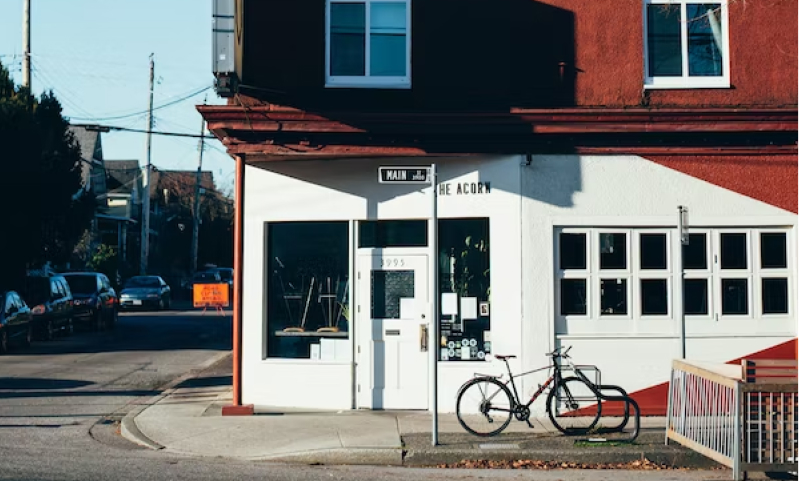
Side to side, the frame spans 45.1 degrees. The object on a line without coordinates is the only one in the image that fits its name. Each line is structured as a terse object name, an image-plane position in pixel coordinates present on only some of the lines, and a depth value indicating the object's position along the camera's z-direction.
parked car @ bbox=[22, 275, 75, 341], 26.16
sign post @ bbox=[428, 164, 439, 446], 10.63
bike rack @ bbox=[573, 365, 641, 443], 11.41
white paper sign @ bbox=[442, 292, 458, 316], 13.27
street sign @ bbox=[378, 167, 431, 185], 11.27
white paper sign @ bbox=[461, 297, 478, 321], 13.26
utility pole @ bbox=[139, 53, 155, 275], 48.43
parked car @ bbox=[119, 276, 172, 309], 42.25
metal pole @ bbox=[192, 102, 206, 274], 55.02
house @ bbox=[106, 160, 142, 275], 61.78
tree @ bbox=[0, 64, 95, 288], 26.94
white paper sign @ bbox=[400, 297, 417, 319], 13.28
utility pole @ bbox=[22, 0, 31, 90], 32.69
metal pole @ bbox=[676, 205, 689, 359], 12.30
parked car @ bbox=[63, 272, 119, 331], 29.38
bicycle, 11.61
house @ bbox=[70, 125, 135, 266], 56.84
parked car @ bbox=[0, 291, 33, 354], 22.50
